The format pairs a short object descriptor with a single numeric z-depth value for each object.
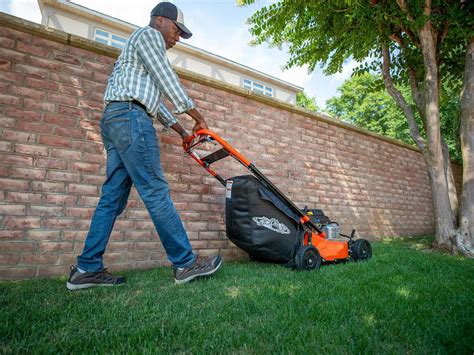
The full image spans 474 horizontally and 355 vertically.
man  2.13
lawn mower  2.79
